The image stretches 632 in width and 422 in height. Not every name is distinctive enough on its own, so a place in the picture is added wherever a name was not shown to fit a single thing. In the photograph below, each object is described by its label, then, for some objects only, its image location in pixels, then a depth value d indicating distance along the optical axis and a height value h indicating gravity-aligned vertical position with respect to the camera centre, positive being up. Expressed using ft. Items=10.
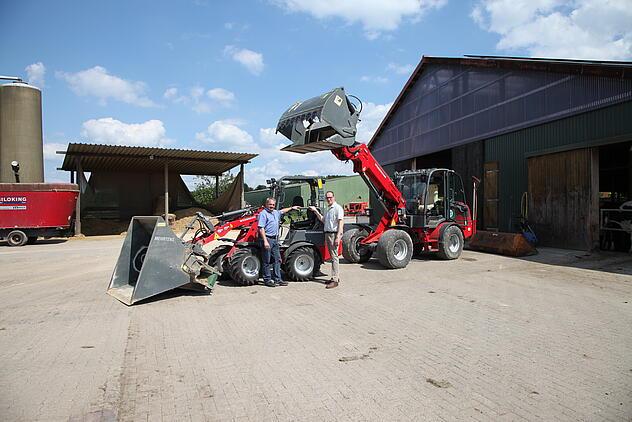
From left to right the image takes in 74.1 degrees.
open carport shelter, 75.00 +7.84
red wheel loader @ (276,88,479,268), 31.04 +1.08
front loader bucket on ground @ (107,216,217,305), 22.70 -3.25
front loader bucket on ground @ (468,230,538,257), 41.47 -3.99
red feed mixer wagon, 57.41 +0.01
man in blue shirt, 26.81 -2.16
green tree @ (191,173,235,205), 139.54 +6.84
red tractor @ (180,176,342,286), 27.35 -2.28
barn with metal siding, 40.04 +7.94
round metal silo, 72.74 +13.72
